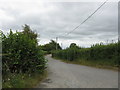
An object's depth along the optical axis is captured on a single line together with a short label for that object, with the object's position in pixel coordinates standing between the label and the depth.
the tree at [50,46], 64.45
